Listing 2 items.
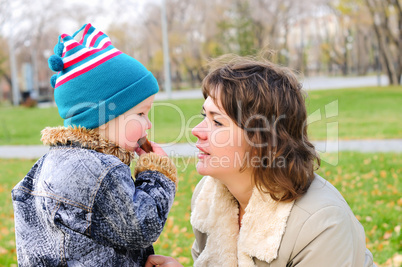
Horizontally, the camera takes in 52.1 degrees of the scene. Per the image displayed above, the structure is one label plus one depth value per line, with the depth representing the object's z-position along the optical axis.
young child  1.77
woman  1.77
